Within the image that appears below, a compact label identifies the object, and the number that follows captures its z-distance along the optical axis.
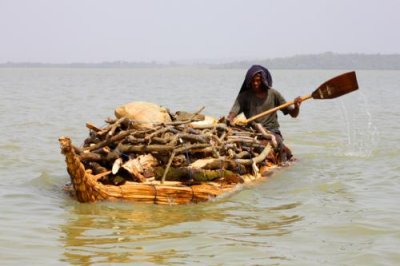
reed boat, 14.55
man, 20.20
